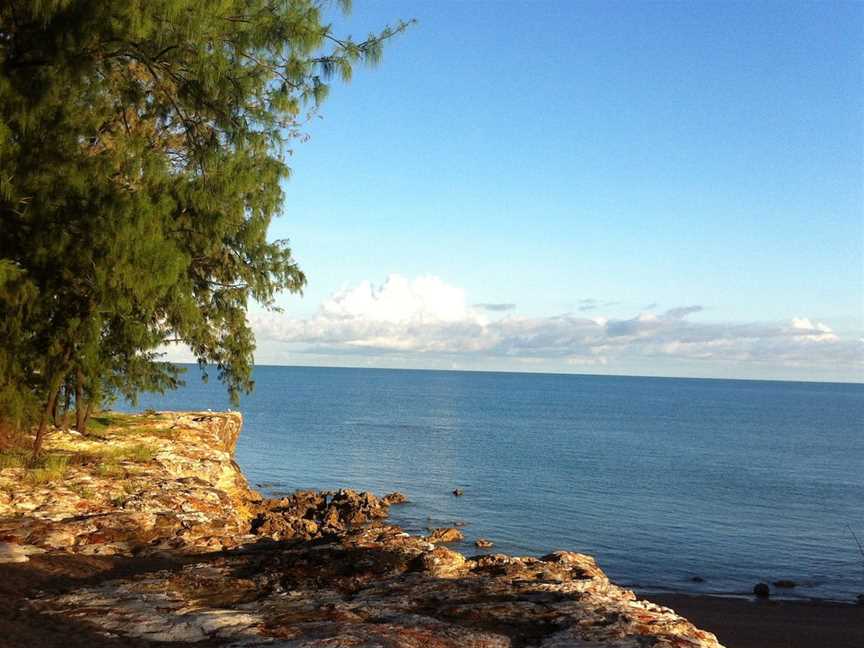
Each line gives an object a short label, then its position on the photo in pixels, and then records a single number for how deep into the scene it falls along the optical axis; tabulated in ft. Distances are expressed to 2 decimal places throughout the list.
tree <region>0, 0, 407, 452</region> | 46.44
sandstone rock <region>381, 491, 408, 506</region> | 145.48
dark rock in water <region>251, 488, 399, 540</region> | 77.61
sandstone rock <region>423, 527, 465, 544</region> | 112.06
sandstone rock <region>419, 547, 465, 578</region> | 44.73
